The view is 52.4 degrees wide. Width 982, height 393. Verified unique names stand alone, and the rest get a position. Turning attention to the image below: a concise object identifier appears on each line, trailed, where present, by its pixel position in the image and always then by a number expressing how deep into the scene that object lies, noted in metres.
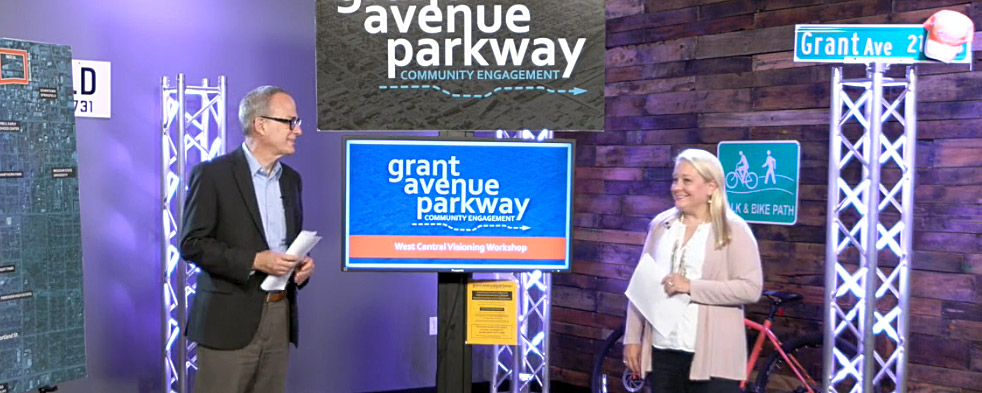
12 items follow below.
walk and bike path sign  5.46
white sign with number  5.29
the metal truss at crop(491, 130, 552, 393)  5.40
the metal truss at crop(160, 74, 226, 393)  5.29
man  3.23
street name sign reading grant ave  4.36
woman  3.25
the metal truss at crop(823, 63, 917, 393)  4.51
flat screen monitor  2.87
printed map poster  3.55
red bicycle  5.27
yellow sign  3.03
